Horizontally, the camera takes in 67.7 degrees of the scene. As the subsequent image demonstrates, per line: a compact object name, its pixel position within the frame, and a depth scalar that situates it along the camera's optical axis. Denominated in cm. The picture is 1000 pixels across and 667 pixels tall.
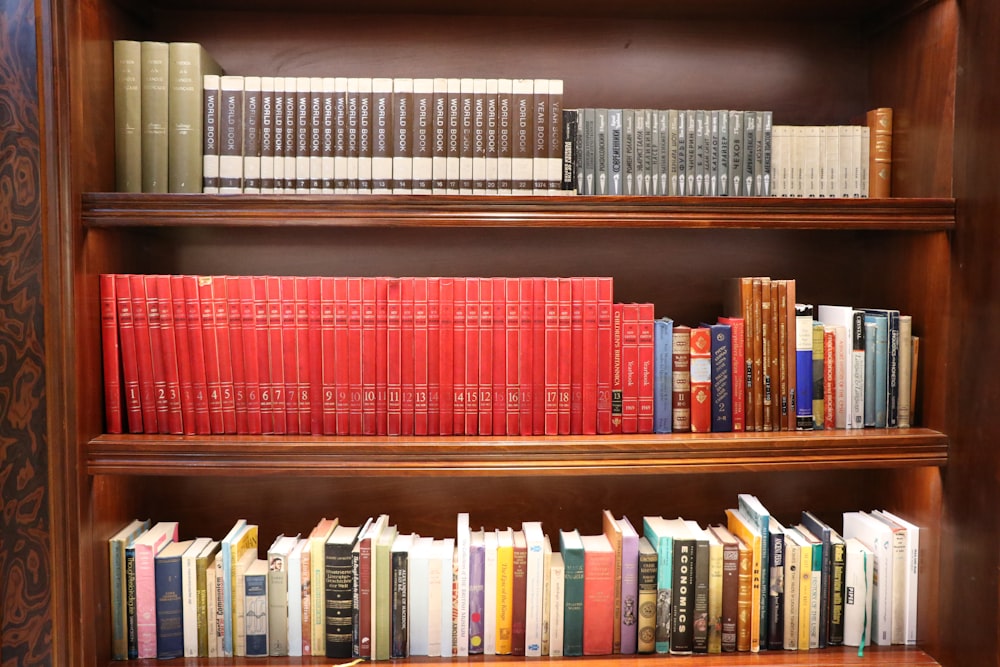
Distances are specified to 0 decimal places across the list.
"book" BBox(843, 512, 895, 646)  157
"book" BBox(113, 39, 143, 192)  147
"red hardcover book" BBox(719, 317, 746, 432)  153
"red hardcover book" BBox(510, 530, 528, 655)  153
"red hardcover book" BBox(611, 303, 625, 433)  150
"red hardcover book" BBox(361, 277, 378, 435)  147
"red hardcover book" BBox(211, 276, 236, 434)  146
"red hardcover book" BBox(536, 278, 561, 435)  148
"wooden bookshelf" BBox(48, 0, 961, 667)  143
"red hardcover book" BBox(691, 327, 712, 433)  153
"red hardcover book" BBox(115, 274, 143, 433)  145
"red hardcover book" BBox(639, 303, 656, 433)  151
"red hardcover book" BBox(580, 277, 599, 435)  149
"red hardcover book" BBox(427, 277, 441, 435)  148
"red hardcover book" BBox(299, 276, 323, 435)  147
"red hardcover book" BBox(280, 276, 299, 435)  146
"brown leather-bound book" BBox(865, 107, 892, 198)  160
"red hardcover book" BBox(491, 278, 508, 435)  148
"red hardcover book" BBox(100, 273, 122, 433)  145
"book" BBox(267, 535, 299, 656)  153
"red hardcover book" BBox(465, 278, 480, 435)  148
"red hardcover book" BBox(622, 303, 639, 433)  151
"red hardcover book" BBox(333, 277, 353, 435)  147
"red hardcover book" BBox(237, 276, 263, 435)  146
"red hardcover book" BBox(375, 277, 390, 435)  147
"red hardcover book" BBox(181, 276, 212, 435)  146
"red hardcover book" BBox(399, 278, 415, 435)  147
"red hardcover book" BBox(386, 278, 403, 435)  147
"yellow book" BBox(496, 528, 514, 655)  153
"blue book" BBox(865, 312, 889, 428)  155
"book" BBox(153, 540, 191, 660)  151
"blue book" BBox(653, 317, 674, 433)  153
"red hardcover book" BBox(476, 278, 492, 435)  148
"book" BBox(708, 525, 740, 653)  154
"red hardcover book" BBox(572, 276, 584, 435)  149
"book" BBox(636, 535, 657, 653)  154
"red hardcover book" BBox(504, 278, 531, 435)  148
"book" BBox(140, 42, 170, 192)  148
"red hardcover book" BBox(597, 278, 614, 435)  149
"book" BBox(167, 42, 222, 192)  147
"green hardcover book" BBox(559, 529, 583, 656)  153
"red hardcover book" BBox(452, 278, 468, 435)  148
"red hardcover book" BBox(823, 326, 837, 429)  156
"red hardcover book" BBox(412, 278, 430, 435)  147
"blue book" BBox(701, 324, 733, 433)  153
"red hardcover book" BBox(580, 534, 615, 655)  153
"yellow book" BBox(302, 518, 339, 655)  152
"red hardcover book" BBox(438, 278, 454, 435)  148
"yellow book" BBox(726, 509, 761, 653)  154
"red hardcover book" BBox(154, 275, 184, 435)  146
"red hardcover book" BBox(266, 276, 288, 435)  146
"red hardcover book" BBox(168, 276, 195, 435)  146
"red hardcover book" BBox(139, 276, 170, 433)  146
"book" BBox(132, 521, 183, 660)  150
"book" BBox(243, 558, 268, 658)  152
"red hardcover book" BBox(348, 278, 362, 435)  147
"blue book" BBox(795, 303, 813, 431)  154
